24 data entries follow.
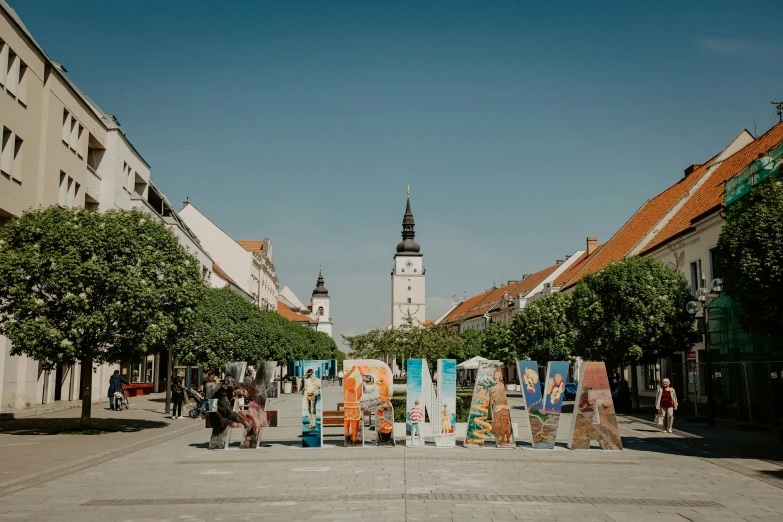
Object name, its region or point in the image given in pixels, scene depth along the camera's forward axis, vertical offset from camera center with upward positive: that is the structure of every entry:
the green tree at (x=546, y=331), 46.56 +2.42
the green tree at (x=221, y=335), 40.53 +2.07
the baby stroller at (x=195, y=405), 29.98 -1.31
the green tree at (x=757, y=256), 17.17 +2.63
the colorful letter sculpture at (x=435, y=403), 19.02 -0.85
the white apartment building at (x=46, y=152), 26.83 +9.53
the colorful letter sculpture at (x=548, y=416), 18.86 -1.19
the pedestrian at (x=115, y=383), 31.92 -0.41
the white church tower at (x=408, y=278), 139.88 +17.38
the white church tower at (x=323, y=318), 191.25 +13.79
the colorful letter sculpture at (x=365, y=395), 18.97 -0.62
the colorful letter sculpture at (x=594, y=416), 18.62 -1.19
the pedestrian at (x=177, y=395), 28.22 -0.84
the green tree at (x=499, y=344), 56.75 +2.03
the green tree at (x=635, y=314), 30.05 +2.24
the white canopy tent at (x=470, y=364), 50.79 +0.41
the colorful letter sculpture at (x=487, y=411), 19.14 -1.06
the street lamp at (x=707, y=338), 24.75 +1.00
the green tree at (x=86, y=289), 20.55 +2.39
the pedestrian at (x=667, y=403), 23.19 -1.09
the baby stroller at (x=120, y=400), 32.20 -1.17
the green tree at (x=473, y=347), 72.06 +2.26
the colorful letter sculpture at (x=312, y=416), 18.77 -1.12
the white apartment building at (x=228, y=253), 73.56 +12.37
